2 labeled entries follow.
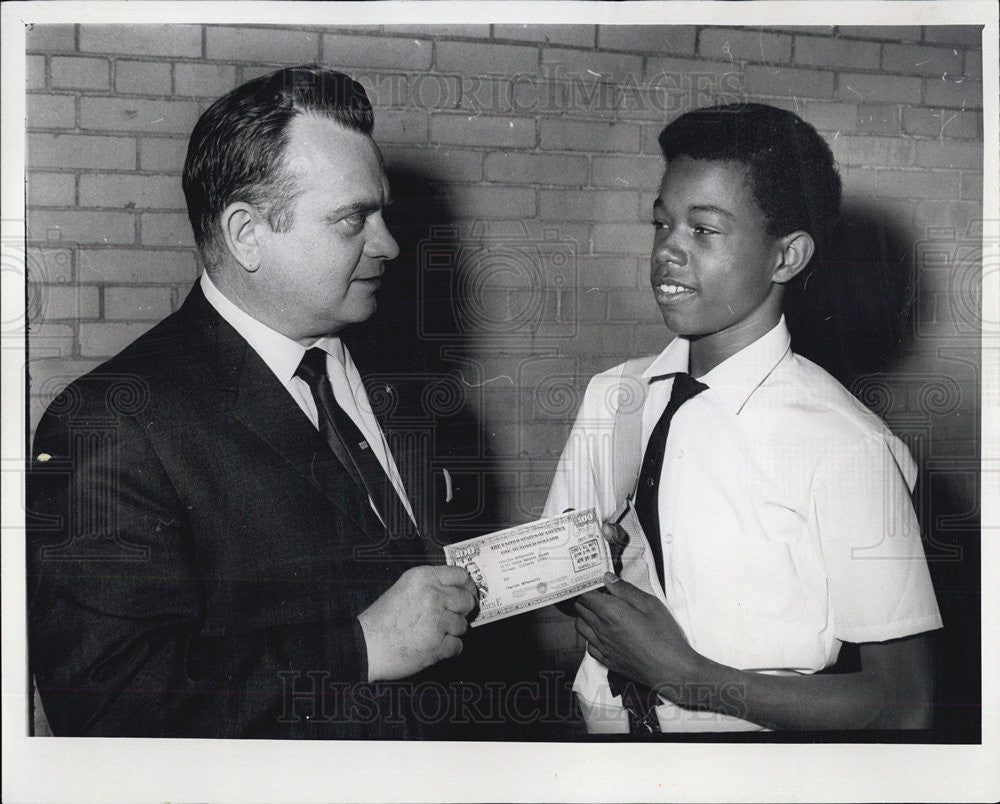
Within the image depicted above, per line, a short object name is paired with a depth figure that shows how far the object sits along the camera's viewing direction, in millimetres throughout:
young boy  2104
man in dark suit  2062
